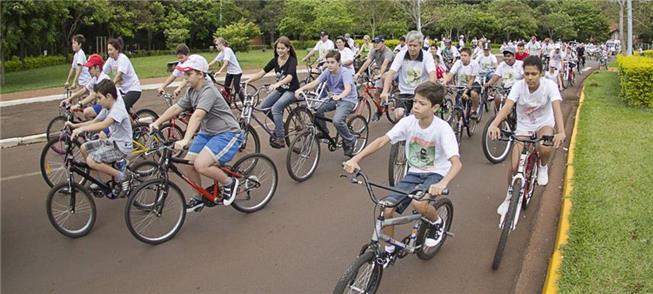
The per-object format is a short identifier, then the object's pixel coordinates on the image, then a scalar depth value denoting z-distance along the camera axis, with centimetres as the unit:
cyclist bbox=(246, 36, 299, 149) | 825
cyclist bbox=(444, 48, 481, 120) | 1090
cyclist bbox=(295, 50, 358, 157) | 817
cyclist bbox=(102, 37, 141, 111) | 884
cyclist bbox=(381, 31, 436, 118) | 795
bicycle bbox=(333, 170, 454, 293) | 383
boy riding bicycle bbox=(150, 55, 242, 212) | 583
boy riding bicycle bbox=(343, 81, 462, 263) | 443
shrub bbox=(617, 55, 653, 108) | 1391
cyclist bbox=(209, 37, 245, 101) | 1227
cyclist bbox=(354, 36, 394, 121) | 1238
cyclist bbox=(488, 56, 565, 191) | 594
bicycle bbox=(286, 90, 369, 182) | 766
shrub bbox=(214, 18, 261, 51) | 3609
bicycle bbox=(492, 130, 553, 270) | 491
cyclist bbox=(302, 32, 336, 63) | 1713
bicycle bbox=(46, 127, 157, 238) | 571
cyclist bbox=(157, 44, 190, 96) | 941
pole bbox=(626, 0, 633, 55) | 2582
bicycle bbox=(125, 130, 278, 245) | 544
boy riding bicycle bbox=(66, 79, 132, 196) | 603
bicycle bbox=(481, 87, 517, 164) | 861
